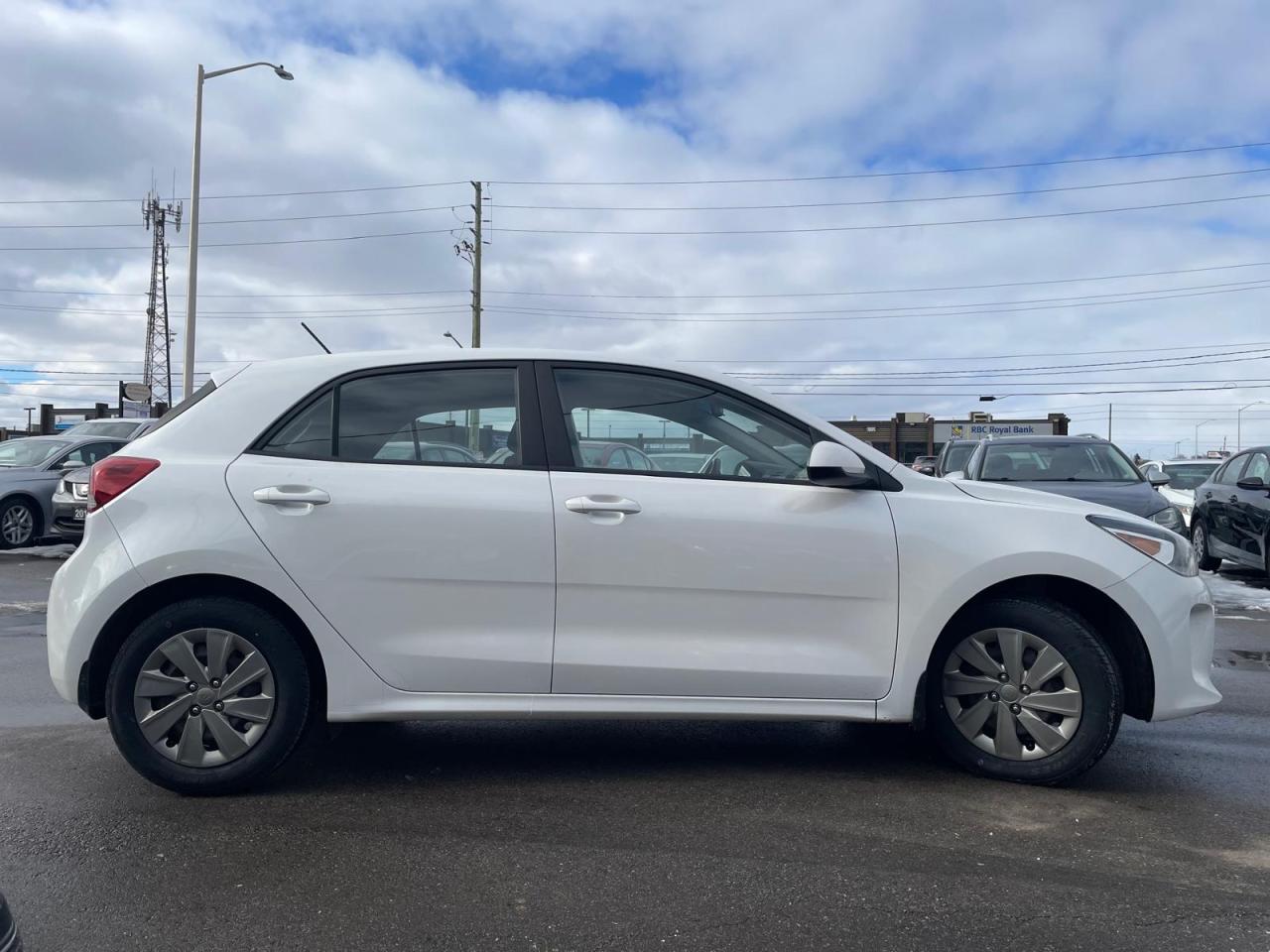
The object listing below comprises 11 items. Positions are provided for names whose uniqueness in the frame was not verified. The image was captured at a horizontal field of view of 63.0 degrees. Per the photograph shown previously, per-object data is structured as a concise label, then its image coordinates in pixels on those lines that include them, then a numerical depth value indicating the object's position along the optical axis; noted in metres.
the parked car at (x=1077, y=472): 9.34
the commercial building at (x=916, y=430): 50.25
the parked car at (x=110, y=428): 15.50
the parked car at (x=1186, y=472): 20.66
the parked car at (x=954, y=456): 13.54
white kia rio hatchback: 3.75
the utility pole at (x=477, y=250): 34.78
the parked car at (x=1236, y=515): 10.30
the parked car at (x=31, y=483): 12.67
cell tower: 57.25
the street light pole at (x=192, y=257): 21.41
